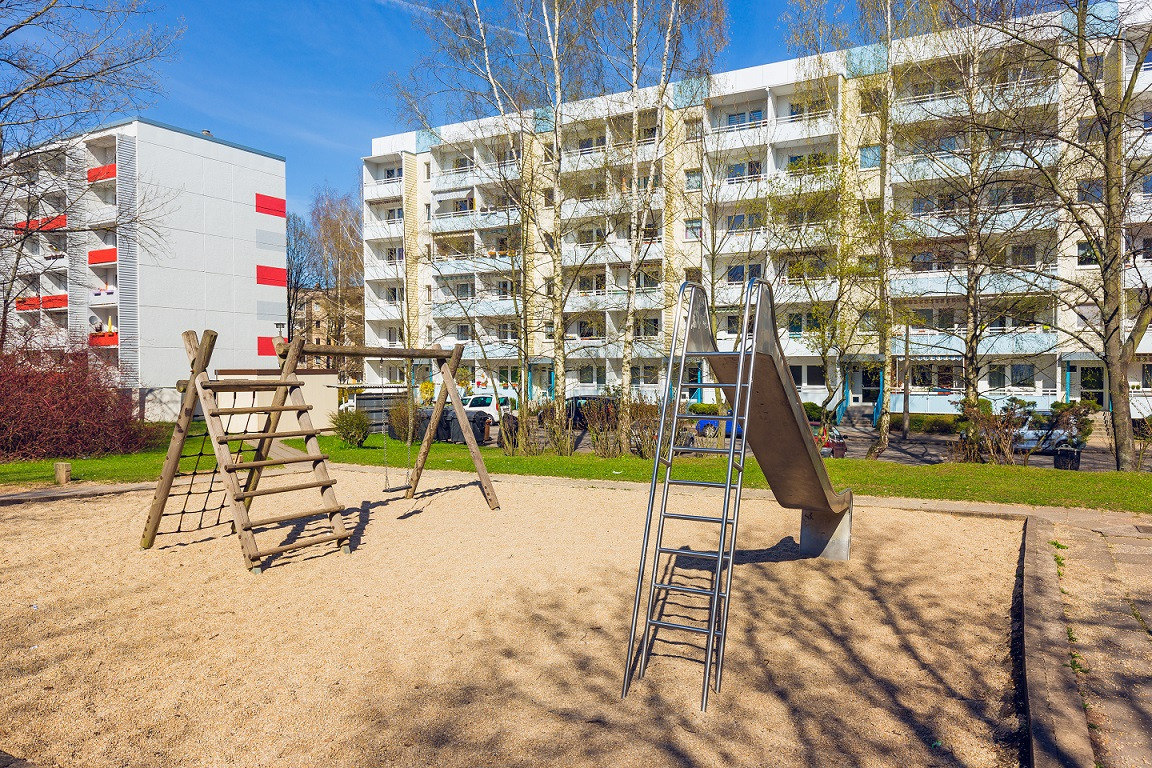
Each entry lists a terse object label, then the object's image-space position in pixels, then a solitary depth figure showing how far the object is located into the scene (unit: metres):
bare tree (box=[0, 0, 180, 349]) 13.00
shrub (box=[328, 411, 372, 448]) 17.66
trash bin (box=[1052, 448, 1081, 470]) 13.57
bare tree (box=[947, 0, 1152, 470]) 11.79
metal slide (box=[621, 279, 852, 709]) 3.78
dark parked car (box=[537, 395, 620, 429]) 14.99
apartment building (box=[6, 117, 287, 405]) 33.03
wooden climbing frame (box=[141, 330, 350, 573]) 5.92
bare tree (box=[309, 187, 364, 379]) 47.31
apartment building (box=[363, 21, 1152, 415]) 18.73
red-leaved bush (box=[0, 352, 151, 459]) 14.50
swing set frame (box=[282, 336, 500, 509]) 8.45
